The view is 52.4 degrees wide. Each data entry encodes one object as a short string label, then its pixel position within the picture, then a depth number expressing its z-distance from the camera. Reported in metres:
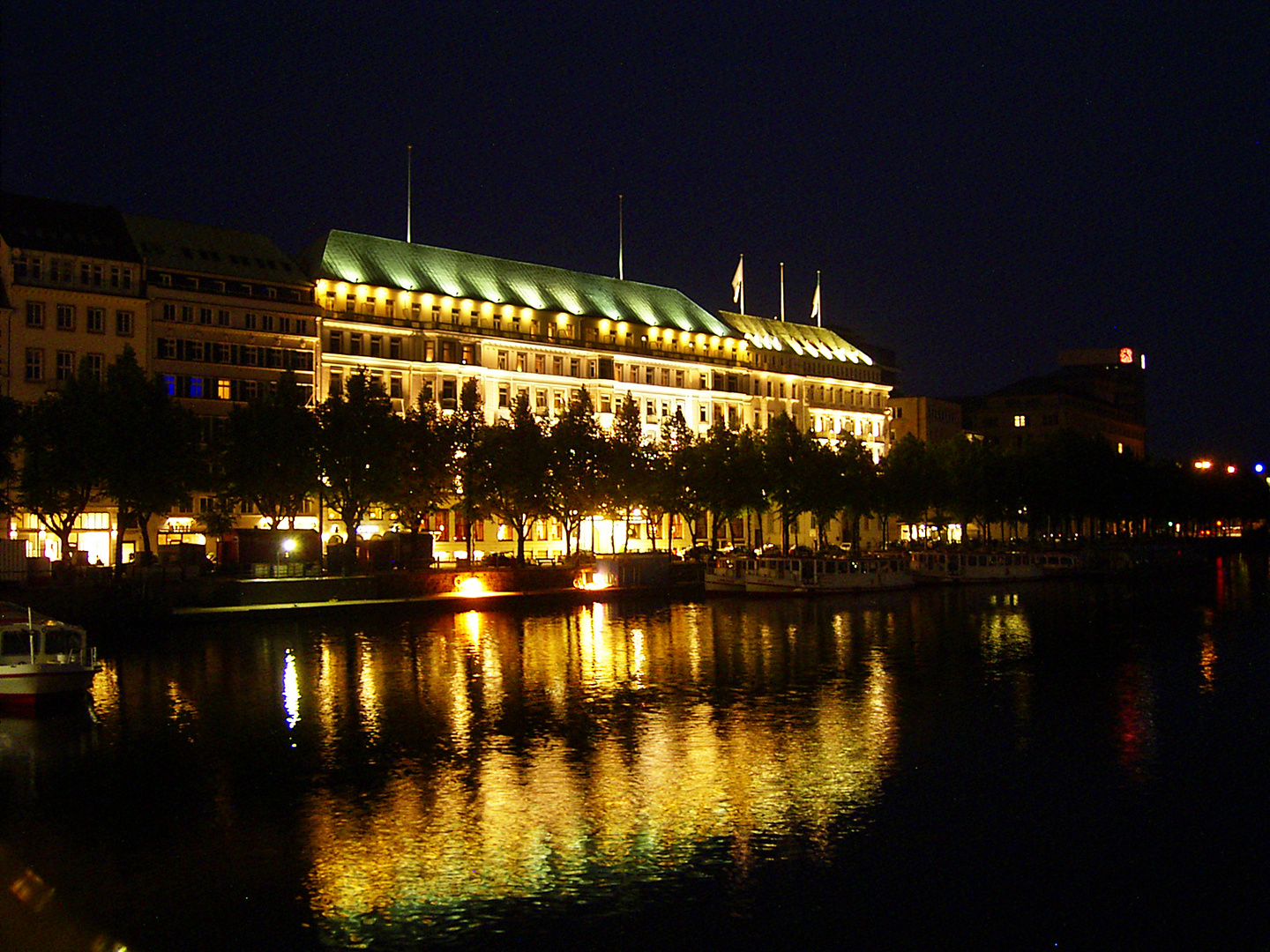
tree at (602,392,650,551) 105.31
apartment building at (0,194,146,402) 92.12
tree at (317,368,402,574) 88.31
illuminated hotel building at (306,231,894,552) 119.50
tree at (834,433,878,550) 123.38
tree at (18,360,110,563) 75.31
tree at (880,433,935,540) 131.00
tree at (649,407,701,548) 109.34
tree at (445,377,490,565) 98.69
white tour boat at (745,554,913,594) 92.81
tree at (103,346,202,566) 76.44
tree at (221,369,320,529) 87.62
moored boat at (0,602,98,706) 39.12
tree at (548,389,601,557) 100.56
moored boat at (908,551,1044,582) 108.20
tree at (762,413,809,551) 115.94
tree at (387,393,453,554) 92.56
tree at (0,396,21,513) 66.00
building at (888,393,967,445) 188.88
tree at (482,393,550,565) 97.88
